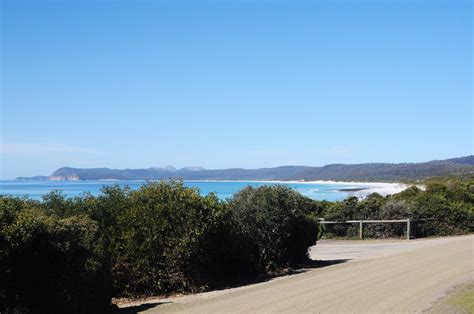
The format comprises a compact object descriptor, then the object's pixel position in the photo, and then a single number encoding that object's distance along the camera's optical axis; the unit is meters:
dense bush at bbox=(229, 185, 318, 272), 17.34
